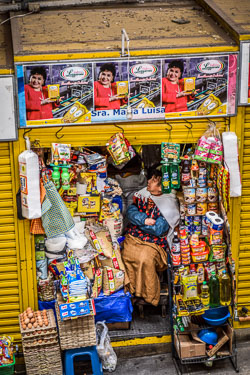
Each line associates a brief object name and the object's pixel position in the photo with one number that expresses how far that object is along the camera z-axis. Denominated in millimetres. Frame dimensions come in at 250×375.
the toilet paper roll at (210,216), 7016
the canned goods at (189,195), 7121
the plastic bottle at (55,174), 6754
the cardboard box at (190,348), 6969
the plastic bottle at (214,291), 7160
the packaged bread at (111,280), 7379
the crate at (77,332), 6605
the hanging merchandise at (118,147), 6746
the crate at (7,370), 6816
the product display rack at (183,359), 7035
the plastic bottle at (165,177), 6996
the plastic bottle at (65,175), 6777
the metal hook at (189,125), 6911
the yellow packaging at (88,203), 7465
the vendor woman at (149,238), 7457
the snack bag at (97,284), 7309
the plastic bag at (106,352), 7004
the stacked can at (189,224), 7301
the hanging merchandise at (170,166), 6898
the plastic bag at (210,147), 6859
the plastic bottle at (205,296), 7039
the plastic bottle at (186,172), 7035
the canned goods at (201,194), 7137
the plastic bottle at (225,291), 7115
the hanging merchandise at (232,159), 6871
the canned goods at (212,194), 7164
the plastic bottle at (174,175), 6980
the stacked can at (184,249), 7113
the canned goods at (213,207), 7227
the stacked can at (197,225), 7285
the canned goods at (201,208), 7235
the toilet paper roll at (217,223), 6914
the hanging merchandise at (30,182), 6465
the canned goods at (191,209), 7211
